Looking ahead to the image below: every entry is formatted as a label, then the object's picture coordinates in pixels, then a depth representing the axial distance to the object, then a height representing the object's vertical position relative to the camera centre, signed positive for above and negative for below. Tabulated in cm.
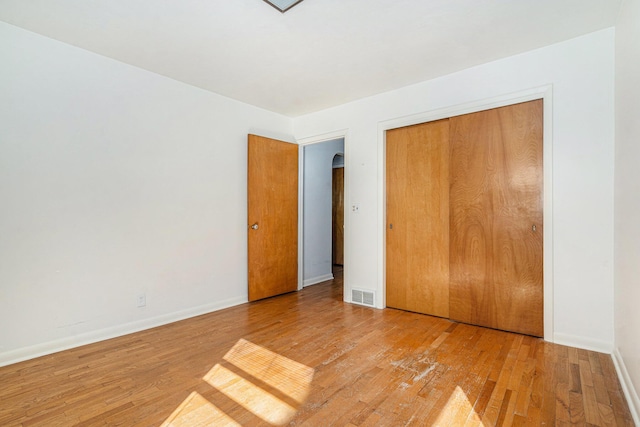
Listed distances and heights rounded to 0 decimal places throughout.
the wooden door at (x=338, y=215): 637 -2
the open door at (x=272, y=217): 397 -4
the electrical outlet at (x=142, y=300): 301 -84
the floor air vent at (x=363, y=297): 374 -102
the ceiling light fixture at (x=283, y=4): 204 +140
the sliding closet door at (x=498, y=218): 276 -4
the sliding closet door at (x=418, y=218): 330 -4
